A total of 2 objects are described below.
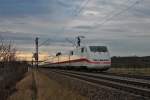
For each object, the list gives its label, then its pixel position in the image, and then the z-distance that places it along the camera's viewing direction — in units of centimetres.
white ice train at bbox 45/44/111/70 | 2518
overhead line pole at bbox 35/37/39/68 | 4842
